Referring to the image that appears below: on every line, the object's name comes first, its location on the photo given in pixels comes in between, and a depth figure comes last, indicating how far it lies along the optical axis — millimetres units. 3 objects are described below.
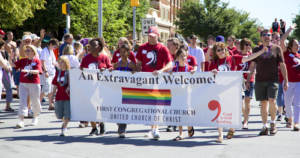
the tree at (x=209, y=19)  61428
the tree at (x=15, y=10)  28750
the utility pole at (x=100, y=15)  17531
